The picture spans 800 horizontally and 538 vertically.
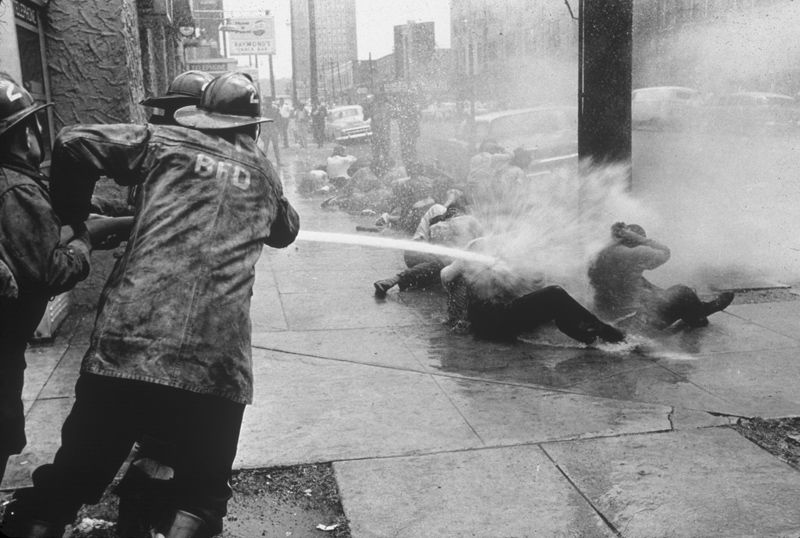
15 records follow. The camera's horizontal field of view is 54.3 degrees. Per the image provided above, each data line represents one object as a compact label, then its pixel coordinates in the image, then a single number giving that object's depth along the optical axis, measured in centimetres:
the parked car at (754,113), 2062
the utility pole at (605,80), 672
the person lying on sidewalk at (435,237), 703
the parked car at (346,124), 3328
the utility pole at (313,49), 3394
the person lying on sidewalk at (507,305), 526
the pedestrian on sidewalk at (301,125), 3257
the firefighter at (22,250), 244
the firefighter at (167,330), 240
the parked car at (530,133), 1288
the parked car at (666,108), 2238
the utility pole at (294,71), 5042
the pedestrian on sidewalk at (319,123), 3161
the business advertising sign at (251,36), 4166
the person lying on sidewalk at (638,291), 574
